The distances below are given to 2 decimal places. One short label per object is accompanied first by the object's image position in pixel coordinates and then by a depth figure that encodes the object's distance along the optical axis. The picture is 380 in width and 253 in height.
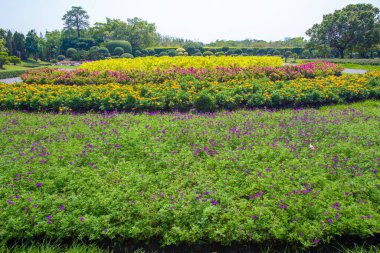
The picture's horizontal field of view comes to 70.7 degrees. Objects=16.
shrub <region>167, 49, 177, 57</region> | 42.51
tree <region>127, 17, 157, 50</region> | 53.47
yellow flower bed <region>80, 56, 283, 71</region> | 14.86
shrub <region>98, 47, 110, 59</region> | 41.53
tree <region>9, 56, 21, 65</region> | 32.16
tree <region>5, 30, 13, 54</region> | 41.78
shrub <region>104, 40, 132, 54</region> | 44.62
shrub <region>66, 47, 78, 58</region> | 42.57
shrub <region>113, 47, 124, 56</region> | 42.46
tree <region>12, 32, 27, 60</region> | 42.56
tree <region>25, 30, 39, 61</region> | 44.28
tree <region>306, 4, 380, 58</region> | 35.56
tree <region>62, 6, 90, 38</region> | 63.85
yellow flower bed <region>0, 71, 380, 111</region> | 8.32
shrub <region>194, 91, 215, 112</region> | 8.14
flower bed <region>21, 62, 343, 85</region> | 11.21
